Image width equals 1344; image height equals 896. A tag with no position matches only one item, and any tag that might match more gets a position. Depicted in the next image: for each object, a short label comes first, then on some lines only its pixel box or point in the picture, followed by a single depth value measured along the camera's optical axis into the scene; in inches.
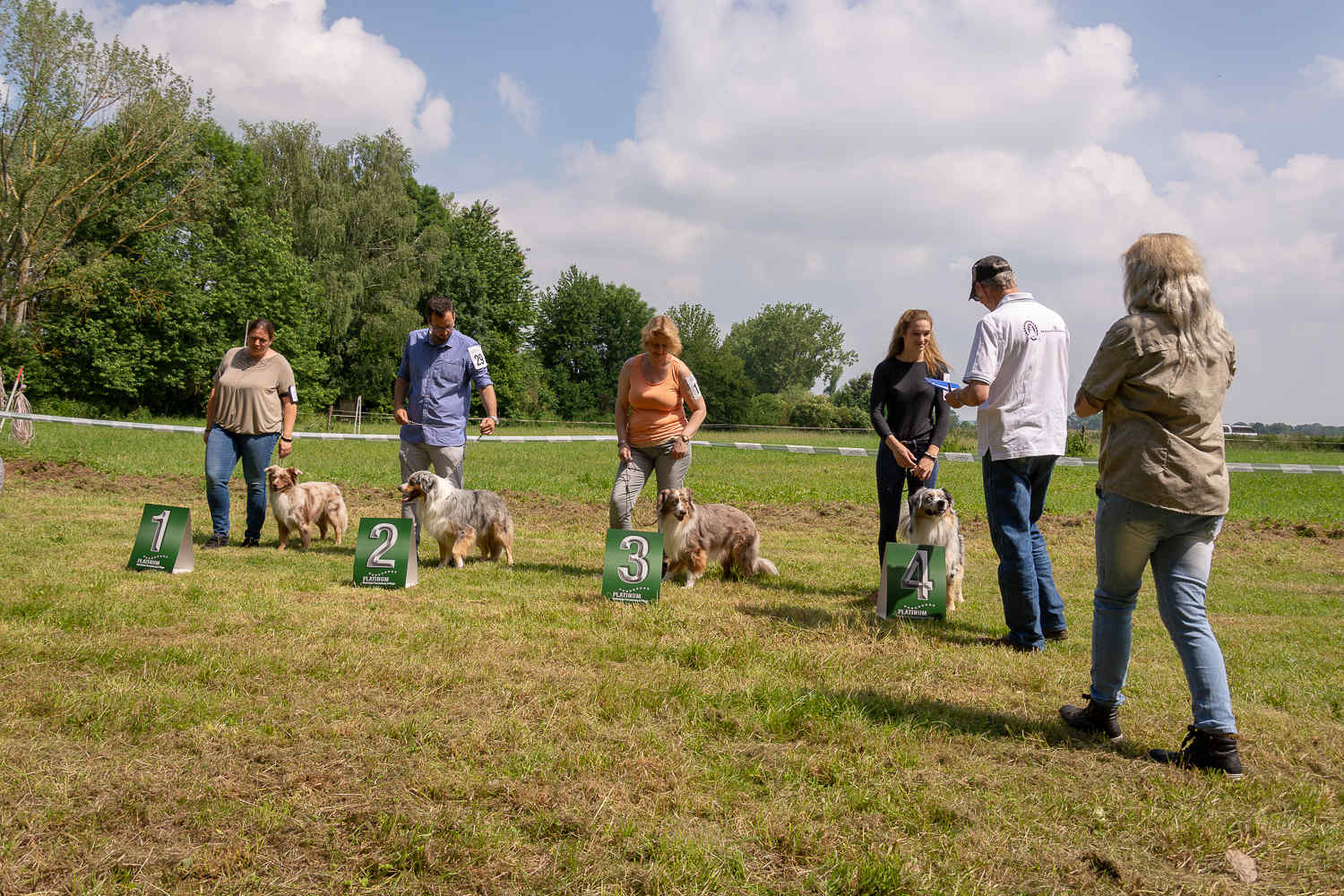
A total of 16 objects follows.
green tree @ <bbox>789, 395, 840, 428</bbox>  2113.7
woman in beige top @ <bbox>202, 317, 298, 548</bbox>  291.9
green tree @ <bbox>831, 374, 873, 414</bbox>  2947.8
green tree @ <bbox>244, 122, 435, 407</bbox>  1540.4
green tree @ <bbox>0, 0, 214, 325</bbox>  966.4
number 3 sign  227.8
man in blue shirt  271.1
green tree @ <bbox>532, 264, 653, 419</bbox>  2422.5
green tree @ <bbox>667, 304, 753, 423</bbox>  2389.3
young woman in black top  234.5
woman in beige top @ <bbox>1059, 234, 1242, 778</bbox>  124.7
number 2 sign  241.4
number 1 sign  247.6
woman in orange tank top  252.8
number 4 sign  213.0
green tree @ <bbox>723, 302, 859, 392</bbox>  3403.1
